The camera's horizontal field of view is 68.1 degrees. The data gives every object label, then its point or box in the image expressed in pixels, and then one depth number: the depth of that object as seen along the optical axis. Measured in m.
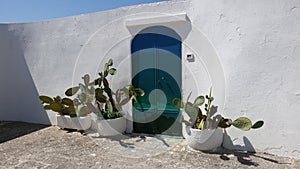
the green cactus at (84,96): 6.03
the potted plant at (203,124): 4.67
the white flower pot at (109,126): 5.81
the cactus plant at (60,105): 6.34
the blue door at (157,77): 5.59
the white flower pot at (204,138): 4.66
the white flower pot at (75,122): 6.29
